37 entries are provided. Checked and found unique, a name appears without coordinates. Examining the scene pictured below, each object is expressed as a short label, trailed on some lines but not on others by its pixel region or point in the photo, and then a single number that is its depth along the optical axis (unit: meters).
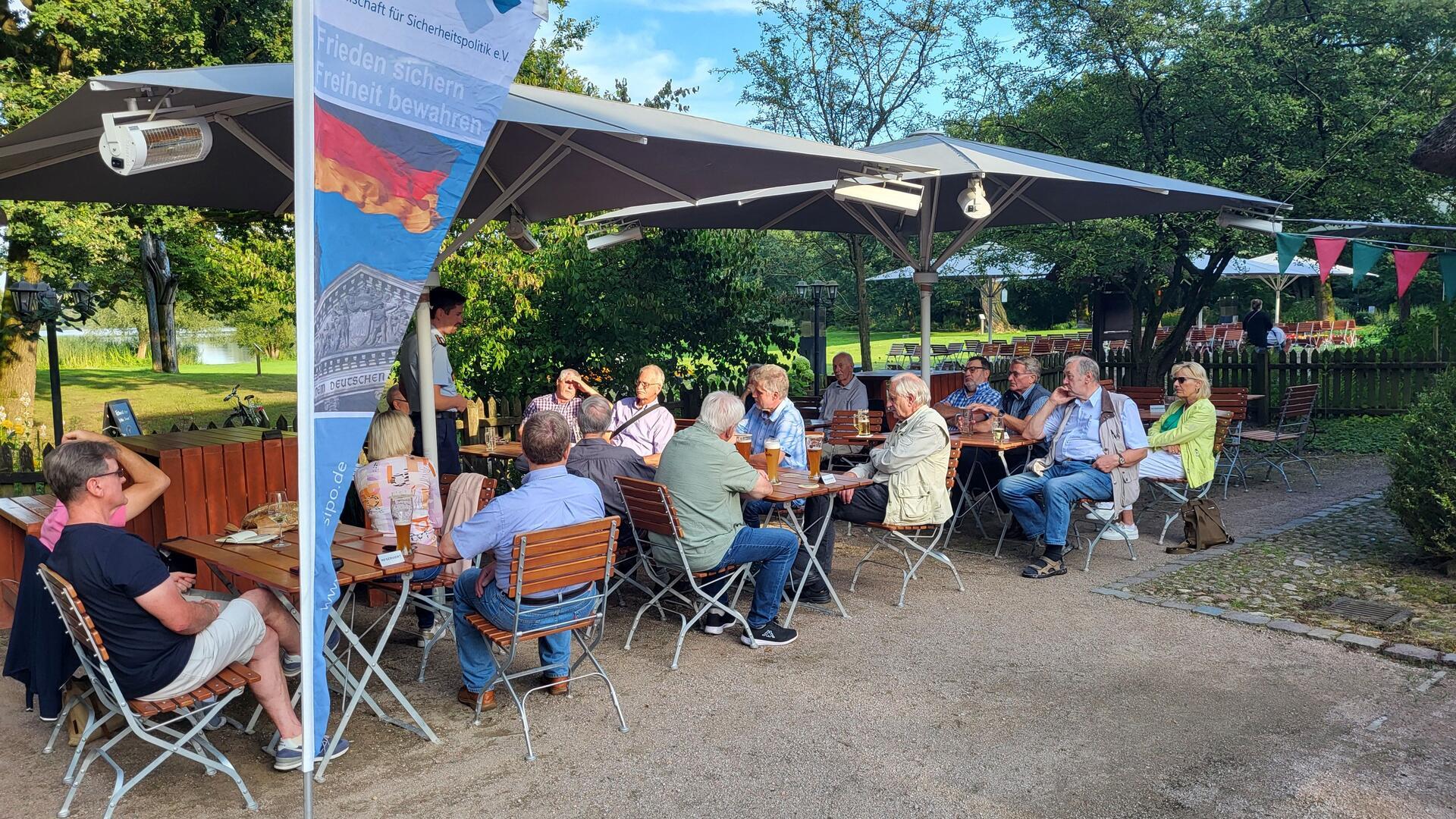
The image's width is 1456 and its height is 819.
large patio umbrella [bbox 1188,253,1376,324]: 15.83
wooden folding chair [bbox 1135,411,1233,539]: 6.99
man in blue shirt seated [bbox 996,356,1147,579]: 6.26
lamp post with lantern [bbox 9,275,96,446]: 9.96
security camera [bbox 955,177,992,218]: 6.80
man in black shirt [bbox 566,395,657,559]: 5.12
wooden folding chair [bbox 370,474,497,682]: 4.31
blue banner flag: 2.62
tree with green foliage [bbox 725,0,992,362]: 13.16
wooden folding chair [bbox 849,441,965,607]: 5.65
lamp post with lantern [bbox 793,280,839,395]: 13.66
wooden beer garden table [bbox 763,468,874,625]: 4.96
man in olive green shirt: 4.68
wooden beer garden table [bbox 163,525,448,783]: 3.56
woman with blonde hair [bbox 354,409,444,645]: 4.34
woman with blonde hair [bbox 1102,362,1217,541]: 6.83
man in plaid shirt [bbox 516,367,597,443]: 7.00
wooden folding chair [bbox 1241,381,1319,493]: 9.02
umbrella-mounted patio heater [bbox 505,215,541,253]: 6.43
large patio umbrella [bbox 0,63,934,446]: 3.54
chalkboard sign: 5.46
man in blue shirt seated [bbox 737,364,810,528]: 5.97
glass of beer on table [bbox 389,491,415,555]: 3.86
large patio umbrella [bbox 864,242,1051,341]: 14.07
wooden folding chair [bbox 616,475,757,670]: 4.61
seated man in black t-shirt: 3.13
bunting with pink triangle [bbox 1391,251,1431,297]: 9.33
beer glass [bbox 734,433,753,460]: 5.57
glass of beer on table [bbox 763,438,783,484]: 5.13
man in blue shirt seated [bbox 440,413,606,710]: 3.80
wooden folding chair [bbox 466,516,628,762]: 3.69
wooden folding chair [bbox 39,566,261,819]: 3.12
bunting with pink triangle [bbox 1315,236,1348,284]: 8.78
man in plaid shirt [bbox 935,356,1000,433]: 7.77
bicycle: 8.07
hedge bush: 5.74
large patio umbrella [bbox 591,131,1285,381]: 6.81
